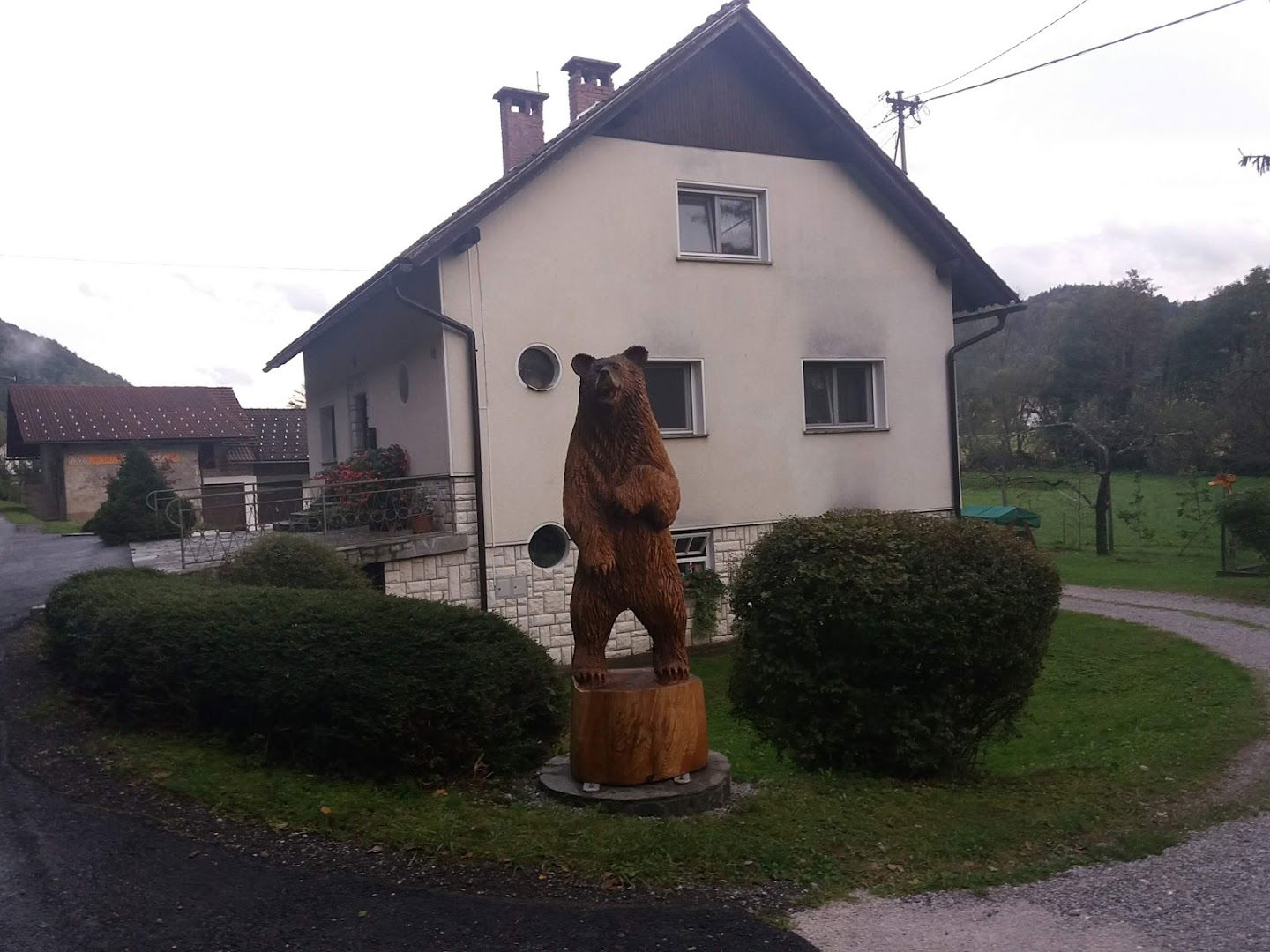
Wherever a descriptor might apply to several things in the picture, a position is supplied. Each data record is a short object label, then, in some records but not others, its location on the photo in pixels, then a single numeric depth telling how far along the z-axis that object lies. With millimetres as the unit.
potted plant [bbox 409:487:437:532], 13820
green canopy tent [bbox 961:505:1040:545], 25562
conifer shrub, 21391
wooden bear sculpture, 6203
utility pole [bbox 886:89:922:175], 24484
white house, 13664
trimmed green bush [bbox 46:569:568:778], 6125
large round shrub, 6773
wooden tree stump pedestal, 5977
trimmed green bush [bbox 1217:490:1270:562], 18328
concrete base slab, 5840
